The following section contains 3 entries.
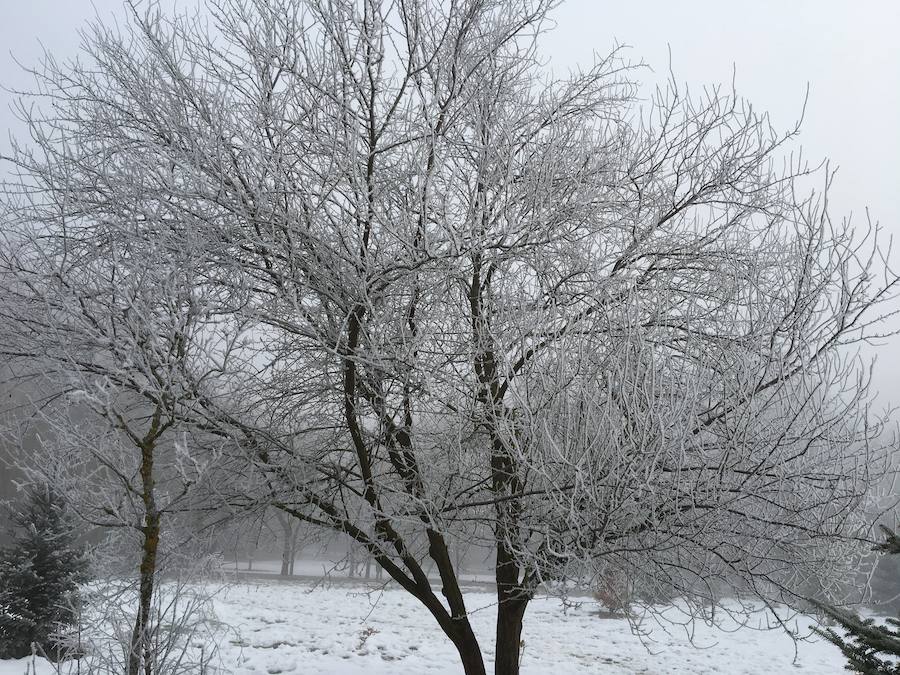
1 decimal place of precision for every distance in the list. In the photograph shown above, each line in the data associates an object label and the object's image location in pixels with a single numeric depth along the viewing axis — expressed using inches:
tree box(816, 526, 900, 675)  158.6
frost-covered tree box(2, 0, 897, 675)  150.2
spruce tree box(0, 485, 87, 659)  323.3
